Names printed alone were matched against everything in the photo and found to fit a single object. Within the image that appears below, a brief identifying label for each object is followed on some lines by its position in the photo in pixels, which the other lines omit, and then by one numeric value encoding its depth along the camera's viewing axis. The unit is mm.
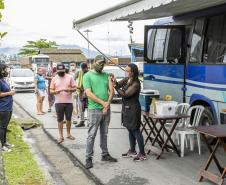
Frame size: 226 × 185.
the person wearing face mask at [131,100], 7883
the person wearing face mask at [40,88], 15938
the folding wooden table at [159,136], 8203
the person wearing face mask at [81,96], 12092
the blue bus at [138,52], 27188
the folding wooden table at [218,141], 6324
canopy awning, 7401
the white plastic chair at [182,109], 9195
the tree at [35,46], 100875
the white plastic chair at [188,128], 8727
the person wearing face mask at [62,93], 10055
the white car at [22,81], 26953
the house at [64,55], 68500
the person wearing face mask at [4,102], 8773
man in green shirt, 7770
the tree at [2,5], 8891
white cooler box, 8242
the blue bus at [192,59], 9219
